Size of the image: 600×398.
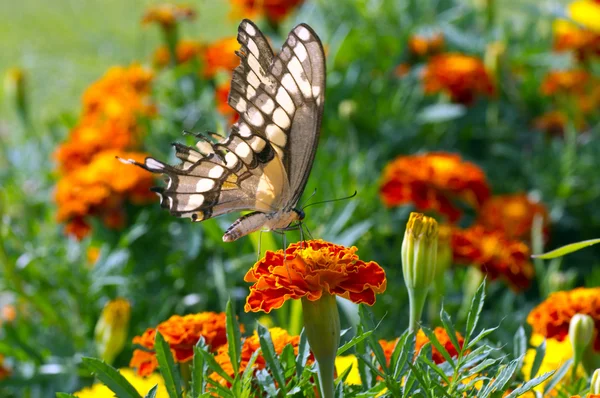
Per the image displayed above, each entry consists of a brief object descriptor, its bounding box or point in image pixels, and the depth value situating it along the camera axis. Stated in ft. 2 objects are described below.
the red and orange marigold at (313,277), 2.40
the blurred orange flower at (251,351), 2.47
